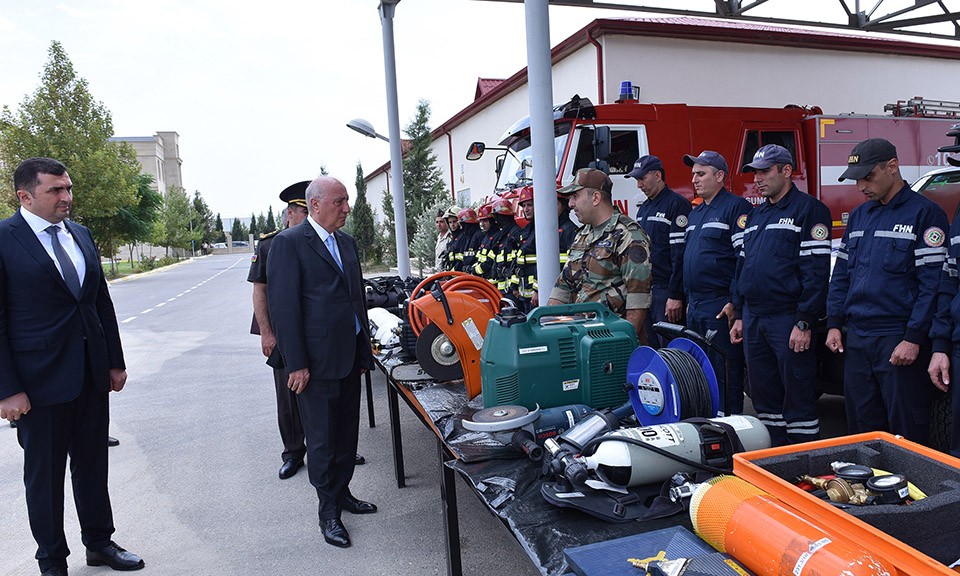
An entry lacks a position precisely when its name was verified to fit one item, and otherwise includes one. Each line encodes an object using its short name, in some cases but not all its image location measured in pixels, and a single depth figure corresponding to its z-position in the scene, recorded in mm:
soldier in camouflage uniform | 3432
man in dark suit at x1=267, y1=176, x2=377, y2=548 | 3291
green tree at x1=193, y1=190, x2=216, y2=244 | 78562
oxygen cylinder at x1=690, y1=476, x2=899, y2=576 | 1200
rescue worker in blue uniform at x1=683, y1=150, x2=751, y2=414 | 4023
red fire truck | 6625
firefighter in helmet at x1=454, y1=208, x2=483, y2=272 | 7555
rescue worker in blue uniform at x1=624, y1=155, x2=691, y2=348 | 4867
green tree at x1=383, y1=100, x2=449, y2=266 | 23203
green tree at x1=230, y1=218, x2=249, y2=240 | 103812
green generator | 2625
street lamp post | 9320
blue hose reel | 2295
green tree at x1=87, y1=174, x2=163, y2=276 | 30078
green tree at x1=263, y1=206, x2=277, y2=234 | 97188
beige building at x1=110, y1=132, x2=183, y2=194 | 74688
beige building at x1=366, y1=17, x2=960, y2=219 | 12289
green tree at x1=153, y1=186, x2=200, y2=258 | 54875
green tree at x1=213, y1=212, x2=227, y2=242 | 96500
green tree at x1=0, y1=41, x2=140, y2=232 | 26188
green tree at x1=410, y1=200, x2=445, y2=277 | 17328
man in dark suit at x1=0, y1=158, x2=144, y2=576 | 2992
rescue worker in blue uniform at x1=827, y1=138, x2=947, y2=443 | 2885
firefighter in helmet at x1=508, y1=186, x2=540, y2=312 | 5879
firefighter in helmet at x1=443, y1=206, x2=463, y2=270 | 8391
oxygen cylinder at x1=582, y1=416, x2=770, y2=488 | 1917
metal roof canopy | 8789
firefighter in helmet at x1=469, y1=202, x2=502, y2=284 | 6688
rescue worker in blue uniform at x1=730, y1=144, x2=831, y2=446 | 3432
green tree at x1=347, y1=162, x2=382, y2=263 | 28250
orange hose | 3514
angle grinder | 2353
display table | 1775
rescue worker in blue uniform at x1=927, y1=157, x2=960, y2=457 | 2676
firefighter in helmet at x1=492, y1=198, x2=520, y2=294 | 6293
